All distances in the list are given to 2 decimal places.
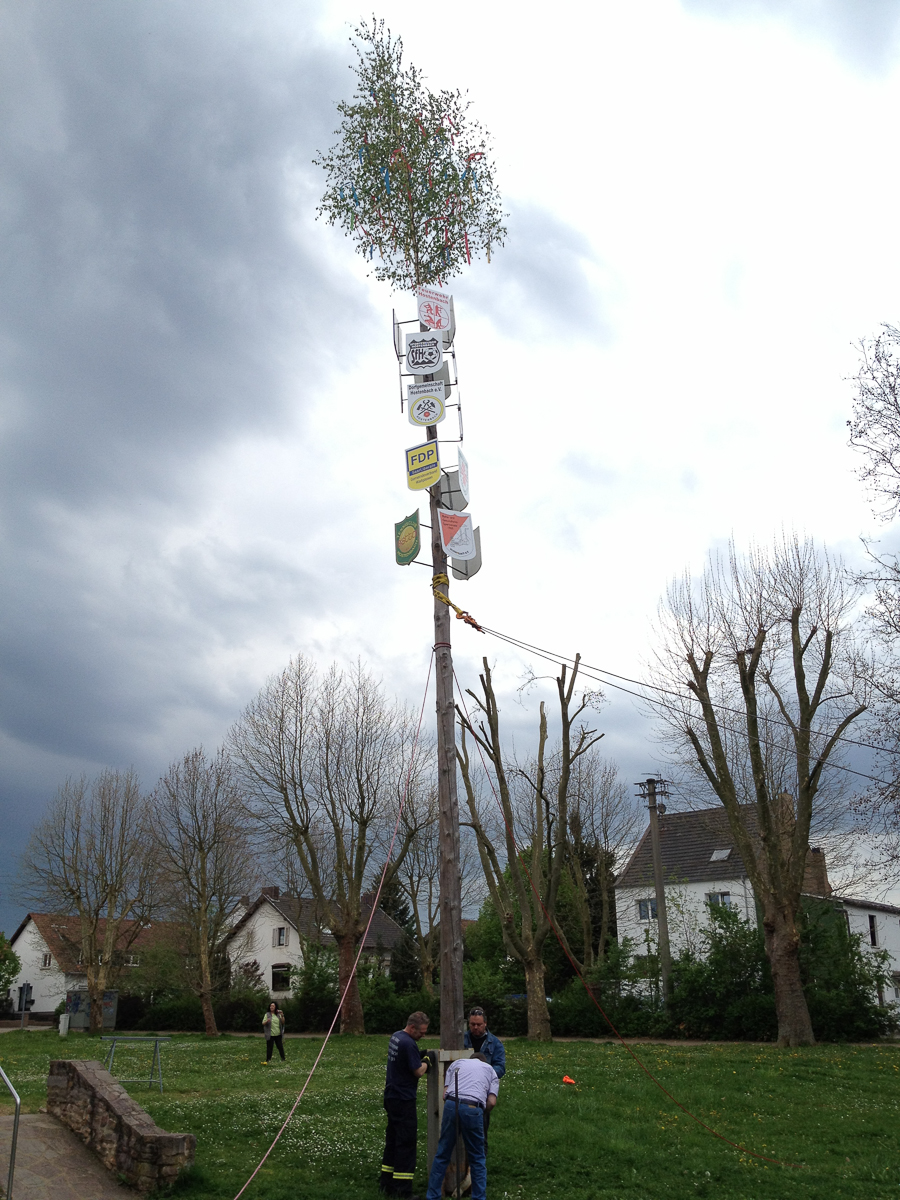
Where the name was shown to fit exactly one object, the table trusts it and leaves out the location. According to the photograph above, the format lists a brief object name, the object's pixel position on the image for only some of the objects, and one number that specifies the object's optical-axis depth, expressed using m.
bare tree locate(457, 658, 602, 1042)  24.09
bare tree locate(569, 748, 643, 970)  38.84
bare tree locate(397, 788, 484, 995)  41.22
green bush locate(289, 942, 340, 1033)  37.22
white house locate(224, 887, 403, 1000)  51.34
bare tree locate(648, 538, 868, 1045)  21.58
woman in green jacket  21.17
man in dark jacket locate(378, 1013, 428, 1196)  8.57
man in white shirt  8.16
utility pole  29.23
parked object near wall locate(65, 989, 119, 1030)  36.41
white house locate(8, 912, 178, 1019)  48.25
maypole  11.10
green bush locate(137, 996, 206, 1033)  40.72
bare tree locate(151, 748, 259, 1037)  35.94
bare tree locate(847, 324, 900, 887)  15.03
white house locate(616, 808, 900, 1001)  38.03
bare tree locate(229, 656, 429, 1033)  31.62
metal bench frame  15.22
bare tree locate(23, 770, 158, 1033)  38.84
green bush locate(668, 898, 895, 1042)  25.12
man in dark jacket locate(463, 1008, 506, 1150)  9.64
